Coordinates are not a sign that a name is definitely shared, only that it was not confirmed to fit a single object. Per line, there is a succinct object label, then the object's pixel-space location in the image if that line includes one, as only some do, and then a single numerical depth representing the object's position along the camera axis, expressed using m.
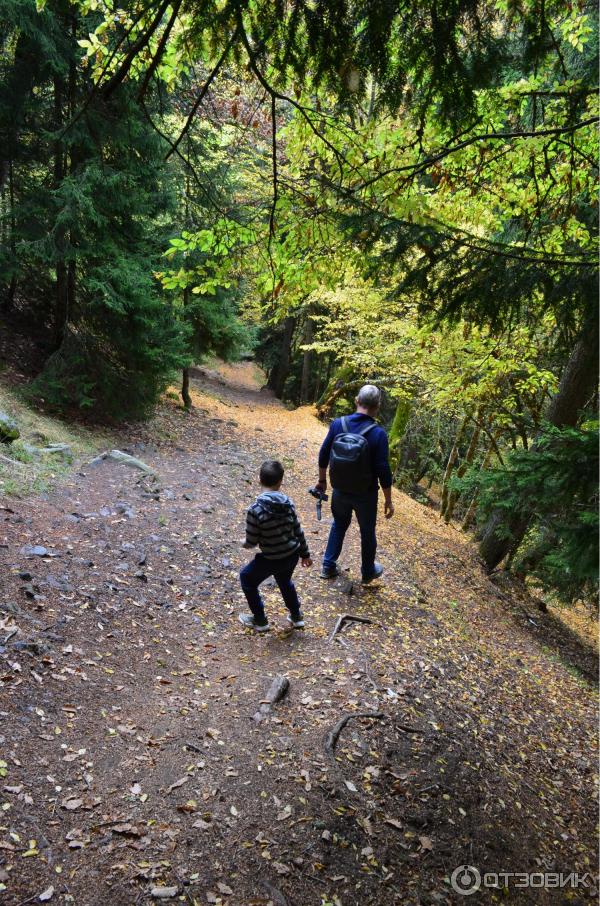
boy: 4.47
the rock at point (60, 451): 8.30
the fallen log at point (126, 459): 8.99
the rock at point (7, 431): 7.80
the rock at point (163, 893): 2.51
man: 5.30
